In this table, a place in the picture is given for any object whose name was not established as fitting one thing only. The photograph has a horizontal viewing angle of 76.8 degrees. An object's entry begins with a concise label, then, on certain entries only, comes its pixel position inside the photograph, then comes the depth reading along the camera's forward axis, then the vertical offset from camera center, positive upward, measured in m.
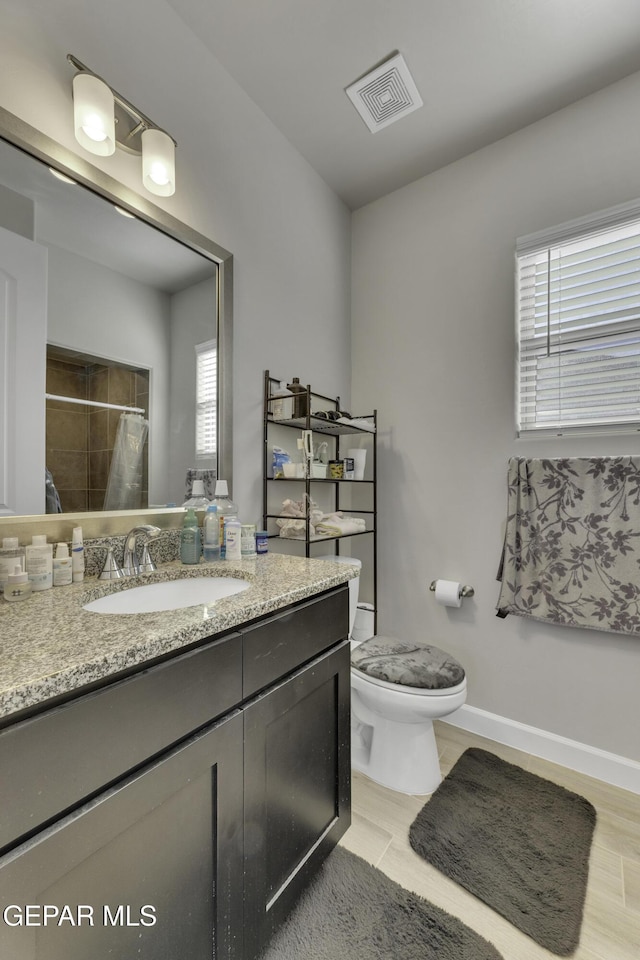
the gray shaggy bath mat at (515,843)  1.08 -1.14
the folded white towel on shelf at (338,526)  1.79 -0.20
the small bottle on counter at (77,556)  1.03 -0.20
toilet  1.42 -0.80
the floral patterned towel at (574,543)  1.53 -0.25
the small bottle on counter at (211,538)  1.34 -0.19
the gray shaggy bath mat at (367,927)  0.97 -1.13
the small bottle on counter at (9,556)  0.89 -0.17
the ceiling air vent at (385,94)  1.54 +1.56
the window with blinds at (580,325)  1.59 +0.66
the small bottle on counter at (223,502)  1.45 -0.08
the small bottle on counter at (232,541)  1.33 -0.20
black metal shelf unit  1.74 +0.23
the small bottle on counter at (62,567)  0.99 -0.22
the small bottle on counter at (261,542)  1.41 -0.21
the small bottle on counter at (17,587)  0.86 -0.23
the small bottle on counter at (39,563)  0.94 -0.20
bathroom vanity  0.54 -0.49
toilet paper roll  1.87 -0.52
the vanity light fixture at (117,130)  1.06 +1.00
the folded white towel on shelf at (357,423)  1.88 +0.28
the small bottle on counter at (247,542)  1.38 -0.21
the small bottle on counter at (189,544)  1.28 -0.20
